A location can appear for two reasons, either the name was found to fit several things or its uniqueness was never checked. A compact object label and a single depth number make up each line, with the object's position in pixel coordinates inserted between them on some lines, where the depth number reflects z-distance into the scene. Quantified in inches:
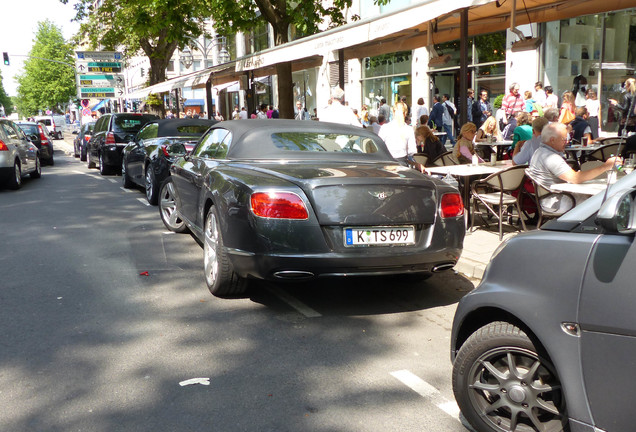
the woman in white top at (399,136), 366.6
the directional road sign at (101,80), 1561.3
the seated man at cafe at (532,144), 303.6
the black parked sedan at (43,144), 829.2
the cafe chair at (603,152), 361.1
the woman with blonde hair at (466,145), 356.8
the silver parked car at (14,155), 502.3
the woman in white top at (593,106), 553.0
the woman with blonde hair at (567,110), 506.9
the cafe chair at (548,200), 259.6
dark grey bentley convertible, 175.3
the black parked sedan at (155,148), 398.9
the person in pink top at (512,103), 581.0
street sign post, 1524.4
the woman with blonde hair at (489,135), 462.9
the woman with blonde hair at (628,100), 459.8
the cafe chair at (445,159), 376.1
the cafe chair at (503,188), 279.1
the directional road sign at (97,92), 1613.3
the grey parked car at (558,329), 87.5
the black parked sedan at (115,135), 624.4
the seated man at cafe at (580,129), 467.1
